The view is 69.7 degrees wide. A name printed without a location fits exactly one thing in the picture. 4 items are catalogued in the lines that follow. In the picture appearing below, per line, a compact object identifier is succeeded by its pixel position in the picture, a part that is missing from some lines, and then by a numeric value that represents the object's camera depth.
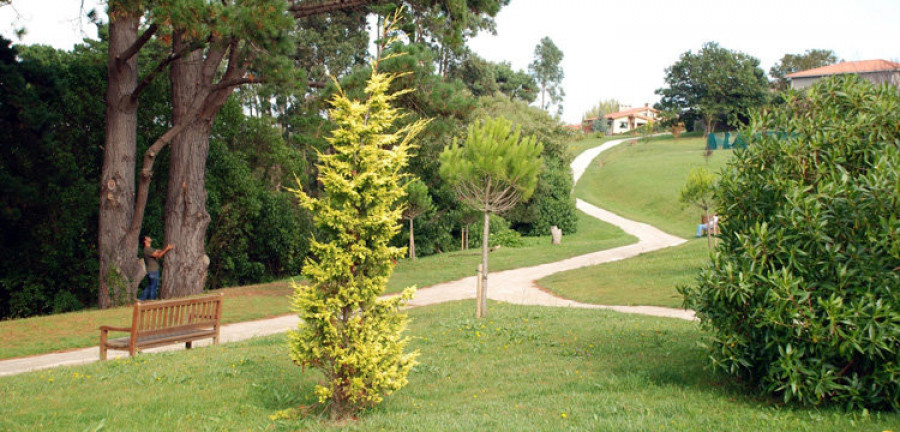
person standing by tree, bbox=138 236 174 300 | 14.25
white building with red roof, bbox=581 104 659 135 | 104.06
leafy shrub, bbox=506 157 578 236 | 34.38
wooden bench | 8.84
